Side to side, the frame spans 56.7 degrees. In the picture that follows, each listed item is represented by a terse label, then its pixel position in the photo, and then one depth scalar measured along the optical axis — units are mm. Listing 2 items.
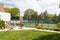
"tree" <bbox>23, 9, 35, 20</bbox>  25534
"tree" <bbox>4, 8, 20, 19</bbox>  25950
